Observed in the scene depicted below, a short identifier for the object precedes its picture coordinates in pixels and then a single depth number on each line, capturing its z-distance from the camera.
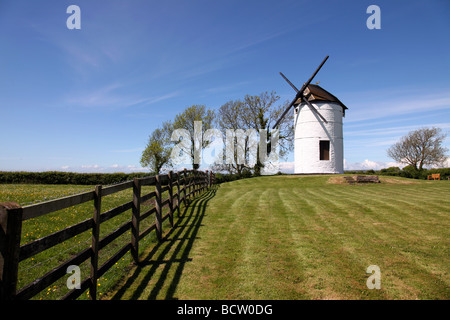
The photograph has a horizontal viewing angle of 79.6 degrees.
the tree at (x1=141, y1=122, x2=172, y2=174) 43.22
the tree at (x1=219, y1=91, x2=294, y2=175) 42.09
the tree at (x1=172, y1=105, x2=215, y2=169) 42.34
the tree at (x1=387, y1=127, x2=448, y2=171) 51.99
